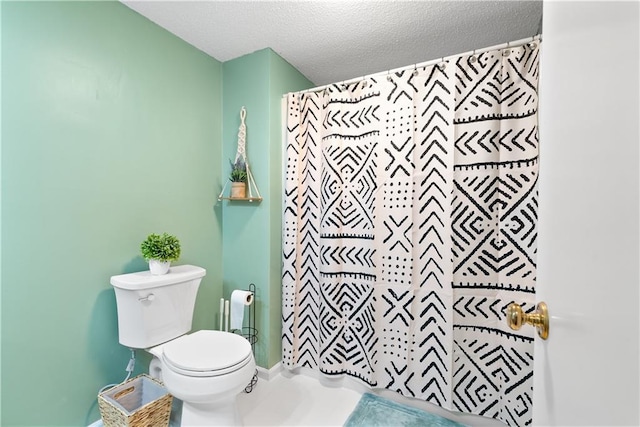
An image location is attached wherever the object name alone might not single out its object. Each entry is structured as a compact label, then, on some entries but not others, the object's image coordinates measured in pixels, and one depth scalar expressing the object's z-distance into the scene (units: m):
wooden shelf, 2.03
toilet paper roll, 1.93
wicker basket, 1.38
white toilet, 1.32
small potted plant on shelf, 2.04
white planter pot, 1.62
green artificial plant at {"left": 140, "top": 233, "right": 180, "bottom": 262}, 1.60
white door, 0.34
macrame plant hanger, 2.09
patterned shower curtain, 1.49
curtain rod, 1.45
